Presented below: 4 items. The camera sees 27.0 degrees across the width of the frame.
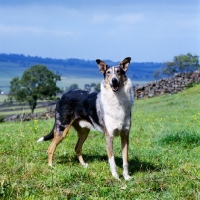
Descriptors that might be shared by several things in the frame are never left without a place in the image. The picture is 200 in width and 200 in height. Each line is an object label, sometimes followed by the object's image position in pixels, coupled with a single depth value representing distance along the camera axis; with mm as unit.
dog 7914
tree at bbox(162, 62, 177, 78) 89819
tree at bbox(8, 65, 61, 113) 78000
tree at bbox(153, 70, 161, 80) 94969
